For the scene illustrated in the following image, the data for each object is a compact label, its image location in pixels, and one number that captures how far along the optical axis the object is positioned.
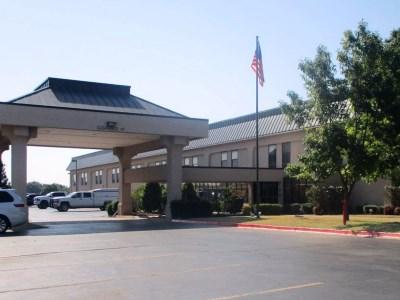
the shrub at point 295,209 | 40.81
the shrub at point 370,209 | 38.45
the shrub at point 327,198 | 39.09
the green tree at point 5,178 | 57.17
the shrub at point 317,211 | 38.72
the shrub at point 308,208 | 39.81
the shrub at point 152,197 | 43.12
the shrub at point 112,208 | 44.65
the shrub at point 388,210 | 36.44
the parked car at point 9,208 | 23.27
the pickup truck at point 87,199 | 58.31
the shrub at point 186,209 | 34.91
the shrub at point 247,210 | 38.88
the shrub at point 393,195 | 36.66
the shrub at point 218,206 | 42.31
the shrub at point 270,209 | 39.44
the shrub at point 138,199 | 45.38
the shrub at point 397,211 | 35.72
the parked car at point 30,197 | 79.43
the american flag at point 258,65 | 32.69
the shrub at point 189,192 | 38.83
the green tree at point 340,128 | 23.98
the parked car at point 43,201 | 69.94
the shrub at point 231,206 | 42.34
